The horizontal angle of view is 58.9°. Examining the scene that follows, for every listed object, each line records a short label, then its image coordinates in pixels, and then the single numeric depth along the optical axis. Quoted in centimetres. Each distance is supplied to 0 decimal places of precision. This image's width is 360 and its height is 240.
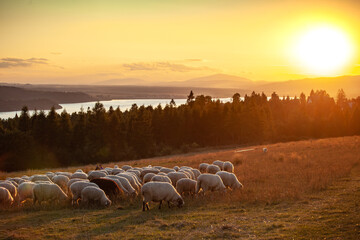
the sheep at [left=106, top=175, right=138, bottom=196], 1670
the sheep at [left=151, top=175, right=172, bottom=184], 1667
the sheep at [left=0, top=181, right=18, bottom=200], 1636
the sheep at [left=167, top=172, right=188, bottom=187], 1798
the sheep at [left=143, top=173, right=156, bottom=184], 1814
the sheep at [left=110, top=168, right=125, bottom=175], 2114
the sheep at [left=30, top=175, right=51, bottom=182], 1923
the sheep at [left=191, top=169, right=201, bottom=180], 2058
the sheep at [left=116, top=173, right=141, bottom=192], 1784
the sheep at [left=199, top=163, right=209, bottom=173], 2422
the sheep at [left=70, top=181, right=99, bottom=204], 1521
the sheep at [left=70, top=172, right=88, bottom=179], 1983
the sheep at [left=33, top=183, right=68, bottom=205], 1547
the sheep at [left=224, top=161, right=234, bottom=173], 2375
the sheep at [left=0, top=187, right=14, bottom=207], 1485
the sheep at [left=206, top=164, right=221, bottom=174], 2241
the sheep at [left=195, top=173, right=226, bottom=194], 1641
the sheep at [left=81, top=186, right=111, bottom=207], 1474
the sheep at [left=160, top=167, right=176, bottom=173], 2098
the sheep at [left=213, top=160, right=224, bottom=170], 2462
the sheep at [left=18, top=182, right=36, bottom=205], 1551
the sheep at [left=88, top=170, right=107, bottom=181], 2016
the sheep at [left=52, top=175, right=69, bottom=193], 1943
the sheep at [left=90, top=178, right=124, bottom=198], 1635
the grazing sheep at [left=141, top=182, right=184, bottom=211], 1362
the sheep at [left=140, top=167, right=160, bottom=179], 2045
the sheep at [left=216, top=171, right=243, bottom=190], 1784
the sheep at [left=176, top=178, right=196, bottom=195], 1636
